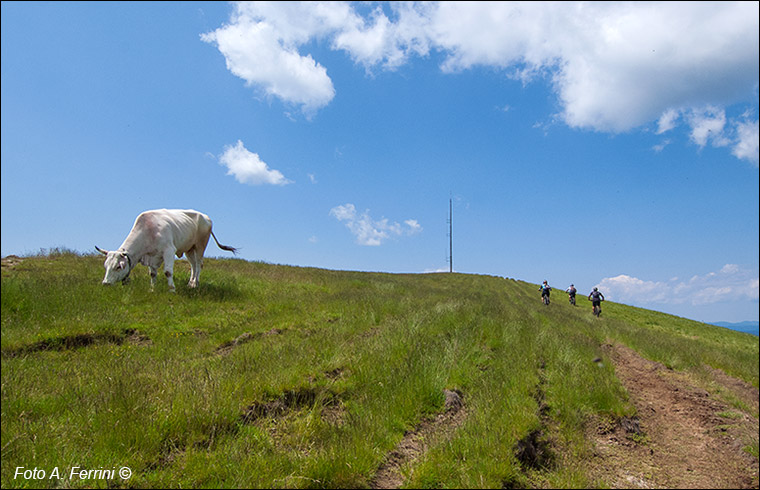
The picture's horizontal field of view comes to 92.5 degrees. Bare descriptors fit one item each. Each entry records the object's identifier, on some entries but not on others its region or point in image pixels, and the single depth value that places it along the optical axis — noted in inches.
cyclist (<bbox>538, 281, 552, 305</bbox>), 1094.4
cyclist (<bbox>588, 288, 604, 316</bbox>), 891.4
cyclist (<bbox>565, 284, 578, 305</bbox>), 1168.6
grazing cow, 357.4
